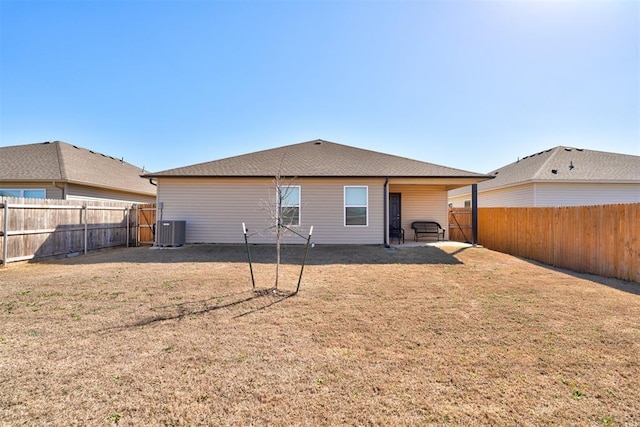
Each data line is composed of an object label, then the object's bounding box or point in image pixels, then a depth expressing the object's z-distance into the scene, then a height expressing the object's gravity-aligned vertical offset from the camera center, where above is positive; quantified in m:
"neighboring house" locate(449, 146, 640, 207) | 13.29 +1.45
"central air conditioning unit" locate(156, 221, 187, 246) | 10.71 -0.65
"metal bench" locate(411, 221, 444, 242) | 13.06 -0.61
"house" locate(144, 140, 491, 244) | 11.11 +0.49
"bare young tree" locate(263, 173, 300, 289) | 10.99 +0.37
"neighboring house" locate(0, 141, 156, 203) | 12.62 +1.92
